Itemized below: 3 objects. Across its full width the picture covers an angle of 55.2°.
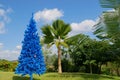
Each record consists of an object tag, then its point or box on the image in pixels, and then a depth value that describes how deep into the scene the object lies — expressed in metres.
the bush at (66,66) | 14.67
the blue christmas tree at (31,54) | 7.62
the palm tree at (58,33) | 12.82
